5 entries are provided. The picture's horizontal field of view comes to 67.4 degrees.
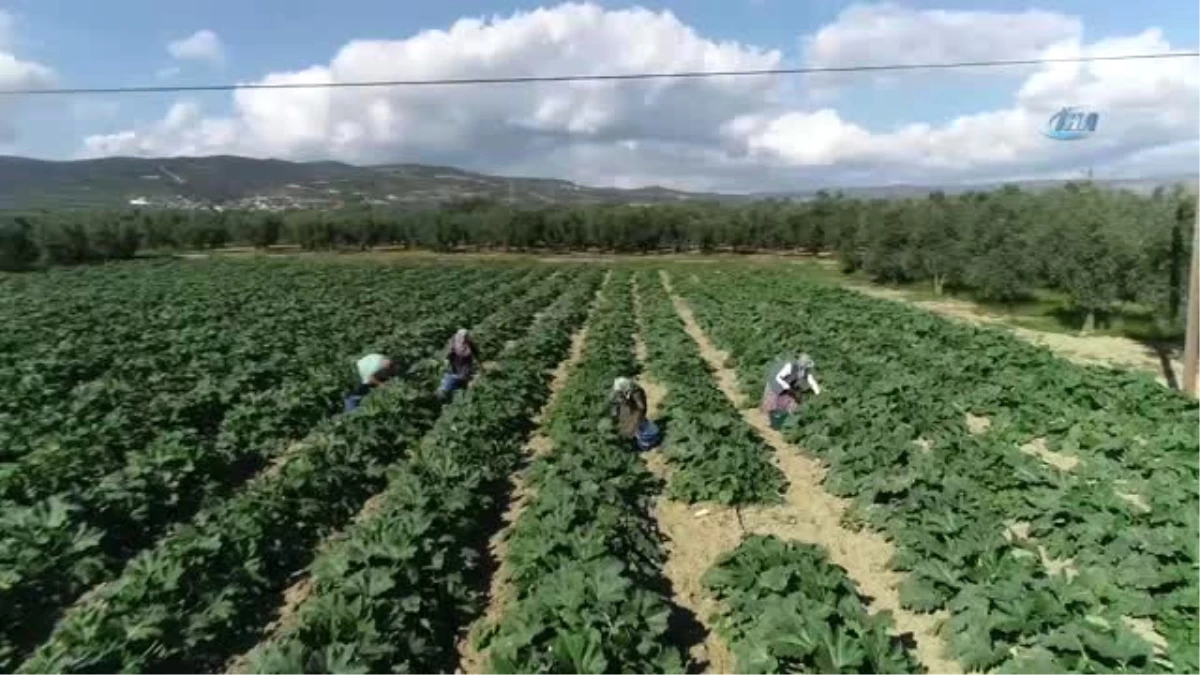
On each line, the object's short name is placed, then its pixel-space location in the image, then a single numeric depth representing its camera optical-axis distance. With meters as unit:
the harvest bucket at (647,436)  15.43
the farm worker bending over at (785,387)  17.00
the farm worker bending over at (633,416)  15.43
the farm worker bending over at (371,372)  17.88
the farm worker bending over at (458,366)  18.94
